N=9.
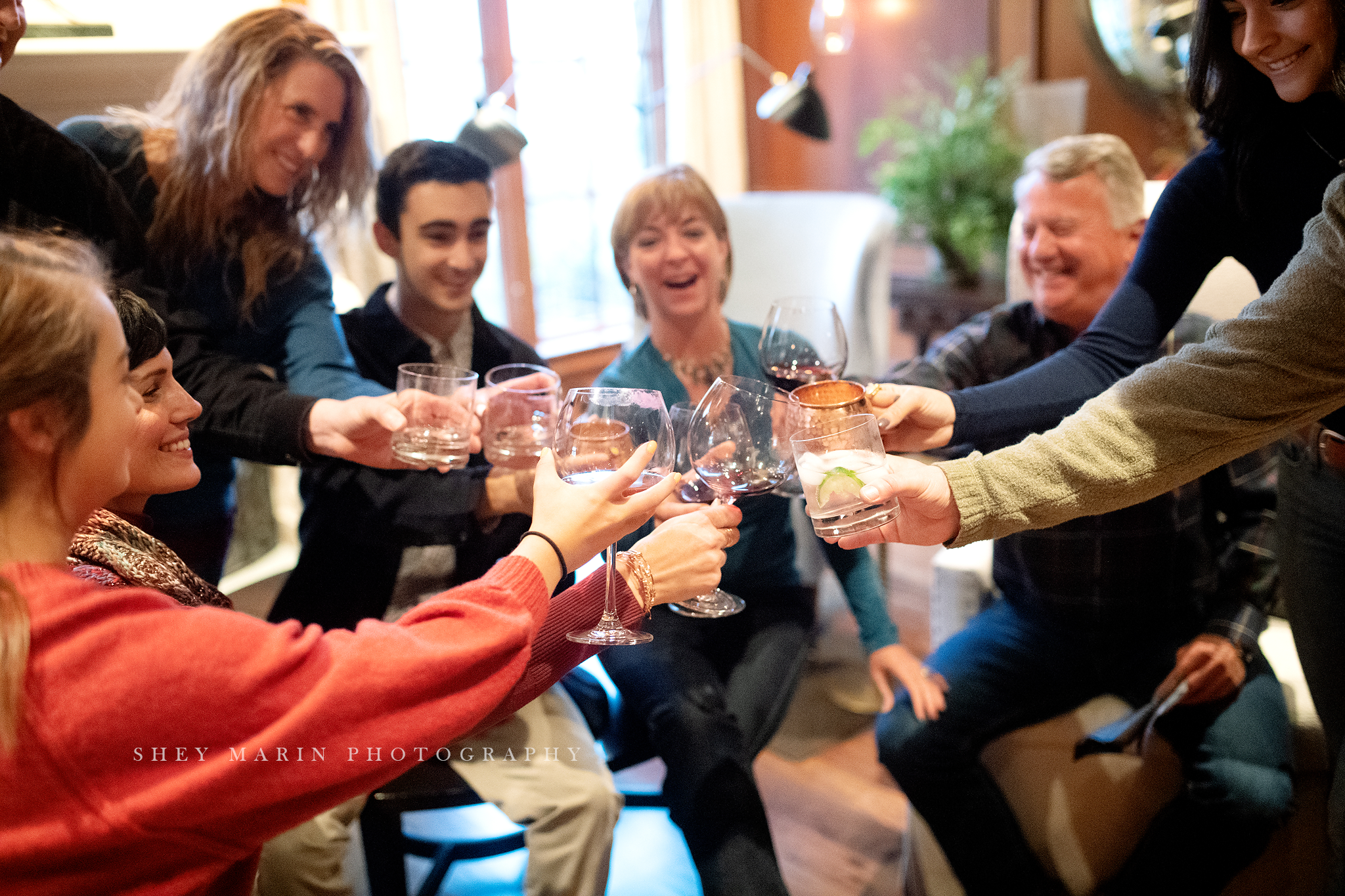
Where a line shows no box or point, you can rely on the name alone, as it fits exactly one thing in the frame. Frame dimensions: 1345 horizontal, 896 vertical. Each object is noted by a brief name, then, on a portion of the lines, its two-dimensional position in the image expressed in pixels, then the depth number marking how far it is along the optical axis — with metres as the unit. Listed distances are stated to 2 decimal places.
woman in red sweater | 0.68
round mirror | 3.16
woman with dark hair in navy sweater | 1.03
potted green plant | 3.27
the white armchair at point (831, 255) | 2.11
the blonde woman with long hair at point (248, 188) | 1.22
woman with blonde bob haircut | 1.28
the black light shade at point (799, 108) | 2.17
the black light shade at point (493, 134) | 1.60
